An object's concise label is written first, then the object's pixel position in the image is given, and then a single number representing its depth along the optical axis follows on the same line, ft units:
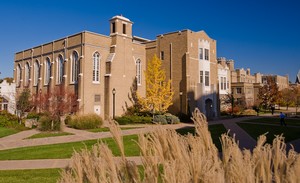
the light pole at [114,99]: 108.27
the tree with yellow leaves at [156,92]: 107.04
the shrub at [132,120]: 94.04
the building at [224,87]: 161.17
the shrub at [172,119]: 95.39
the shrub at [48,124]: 71.00
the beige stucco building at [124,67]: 107.55
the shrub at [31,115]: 97.48
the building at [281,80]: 304.77
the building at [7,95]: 122.09
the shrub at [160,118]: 94.22
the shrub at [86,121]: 76.74
